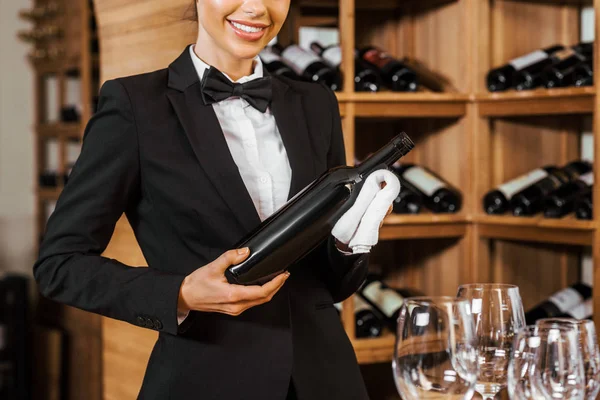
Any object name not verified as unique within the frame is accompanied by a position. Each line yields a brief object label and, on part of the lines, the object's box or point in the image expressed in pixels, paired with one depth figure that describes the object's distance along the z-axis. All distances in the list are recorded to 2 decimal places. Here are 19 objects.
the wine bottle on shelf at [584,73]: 2.48
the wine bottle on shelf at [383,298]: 2.68
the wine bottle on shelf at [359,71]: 2.63
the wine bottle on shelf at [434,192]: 2.73
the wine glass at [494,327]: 1.03
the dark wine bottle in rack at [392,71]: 2.68
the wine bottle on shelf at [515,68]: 2.66
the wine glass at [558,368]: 0.89
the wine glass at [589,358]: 0.91
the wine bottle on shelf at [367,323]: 2.64
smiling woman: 1.21
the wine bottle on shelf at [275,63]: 2.51
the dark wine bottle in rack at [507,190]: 2.65
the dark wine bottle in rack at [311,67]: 2.53
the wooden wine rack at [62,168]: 4.21
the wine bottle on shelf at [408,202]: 2.71
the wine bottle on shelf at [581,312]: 2.60
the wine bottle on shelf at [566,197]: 2.52
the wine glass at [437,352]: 0.87
